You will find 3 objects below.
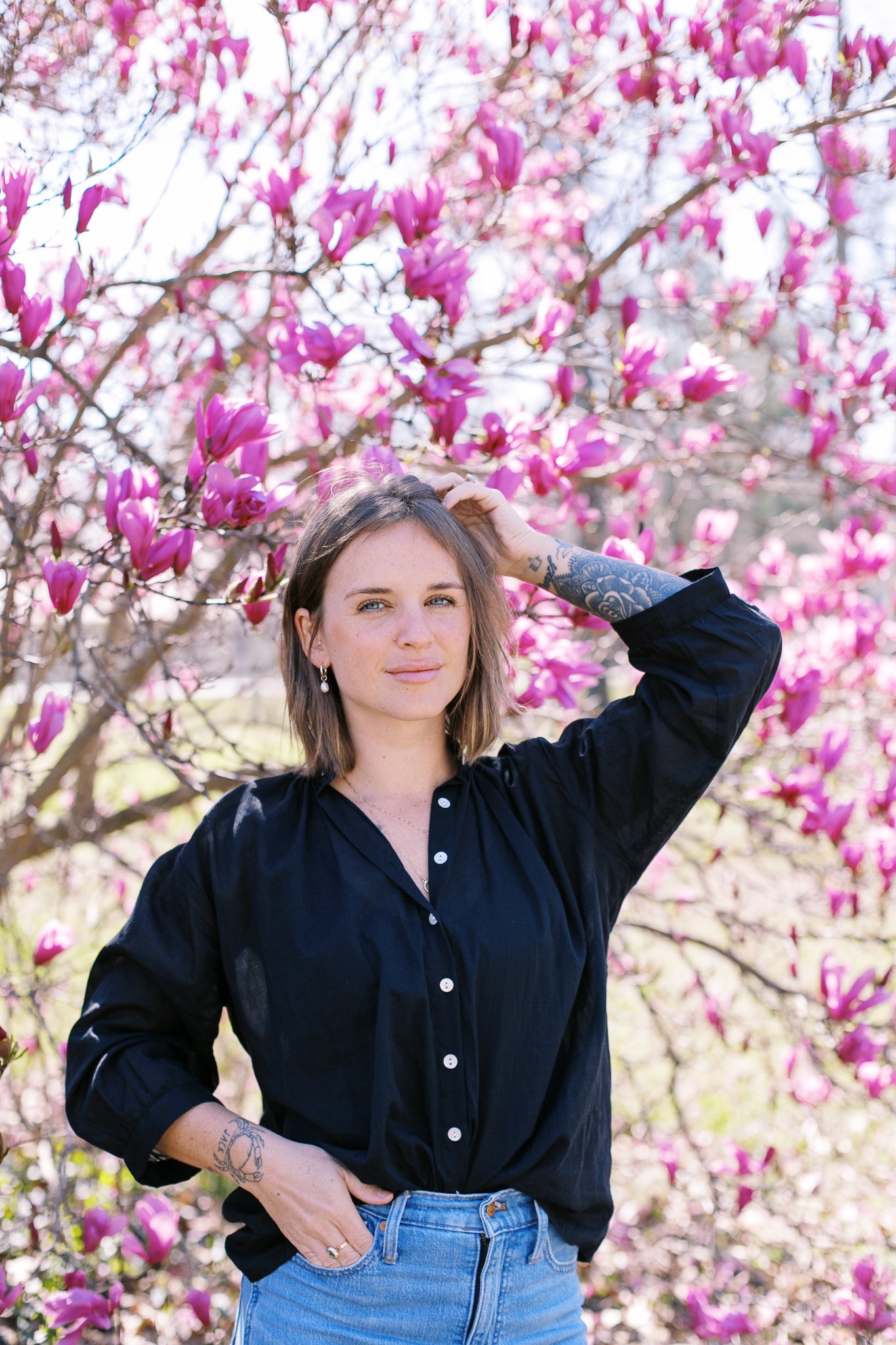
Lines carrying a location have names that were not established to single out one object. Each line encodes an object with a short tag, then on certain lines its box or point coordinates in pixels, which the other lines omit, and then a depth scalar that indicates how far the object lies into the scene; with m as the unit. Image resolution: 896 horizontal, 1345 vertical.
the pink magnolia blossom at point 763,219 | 2.74
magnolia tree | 1.96
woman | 1.38
